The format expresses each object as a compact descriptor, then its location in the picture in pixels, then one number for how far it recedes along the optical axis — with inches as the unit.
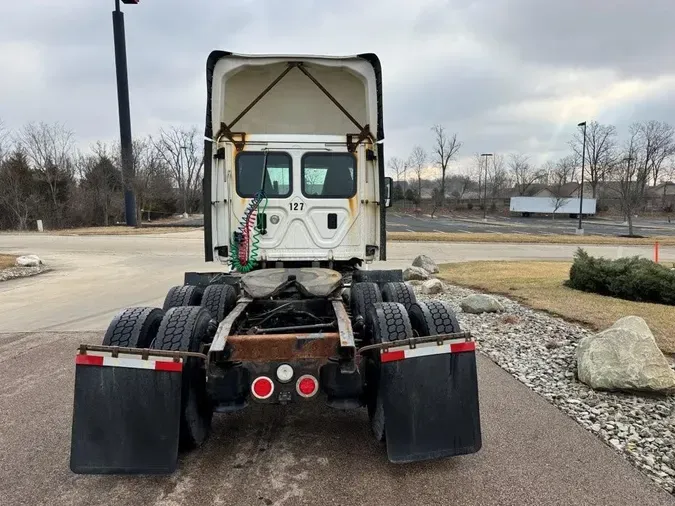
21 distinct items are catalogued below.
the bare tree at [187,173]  2254.3
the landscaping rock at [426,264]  560.1
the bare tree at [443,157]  2824.8
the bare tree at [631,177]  1316.4
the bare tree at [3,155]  1551.7
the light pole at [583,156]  1387.8
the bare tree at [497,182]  3253.0
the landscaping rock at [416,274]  513.0
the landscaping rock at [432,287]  431.5
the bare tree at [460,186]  3302.9
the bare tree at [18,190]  1470.2
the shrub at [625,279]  347.9
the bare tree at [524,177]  3344.0
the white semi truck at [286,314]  118.6
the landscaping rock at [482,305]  328.2
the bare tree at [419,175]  3088.1
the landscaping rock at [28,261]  615.3
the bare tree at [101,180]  1660.9
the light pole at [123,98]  1405.0
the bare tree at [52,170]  1542.8
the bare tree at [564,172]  3112.7
